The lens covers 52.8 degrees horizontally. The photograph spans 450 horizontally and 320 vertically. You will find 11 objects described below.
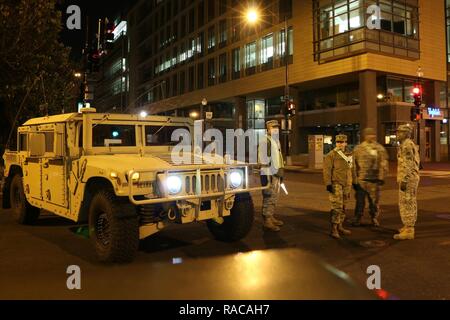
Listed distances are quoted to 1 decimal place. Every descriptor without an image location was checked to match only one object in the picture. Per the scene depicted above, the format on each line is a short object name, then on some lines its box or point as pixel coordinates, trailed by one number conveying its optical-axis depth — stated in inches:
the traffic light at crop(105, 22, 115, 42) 631.2
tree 649.6
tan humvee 233.8
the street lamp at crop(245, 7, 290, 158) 1148.0
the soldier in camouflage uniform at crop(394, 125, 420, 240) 303.4
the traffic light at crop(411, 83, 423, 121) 999.6
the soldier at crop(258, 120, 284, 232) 329.8
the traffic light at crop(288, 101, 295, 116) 1151.0
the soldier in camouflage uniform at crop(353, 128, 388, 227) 344.2
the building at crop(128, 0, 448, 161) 1178.0
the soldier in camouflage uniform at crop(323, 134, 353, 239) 310.0
